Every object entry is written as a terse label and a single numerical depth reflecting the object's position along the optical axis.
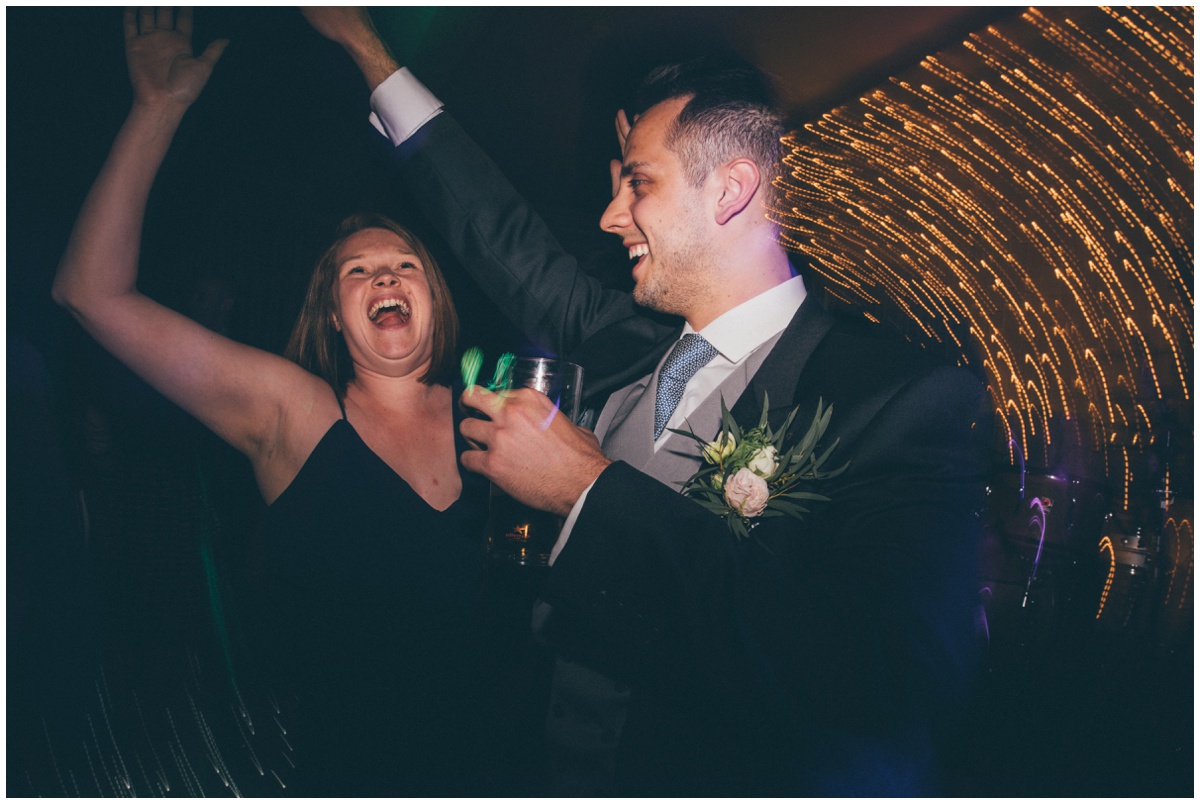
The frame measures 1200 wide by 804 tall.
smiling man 1.13
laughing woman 1.89
